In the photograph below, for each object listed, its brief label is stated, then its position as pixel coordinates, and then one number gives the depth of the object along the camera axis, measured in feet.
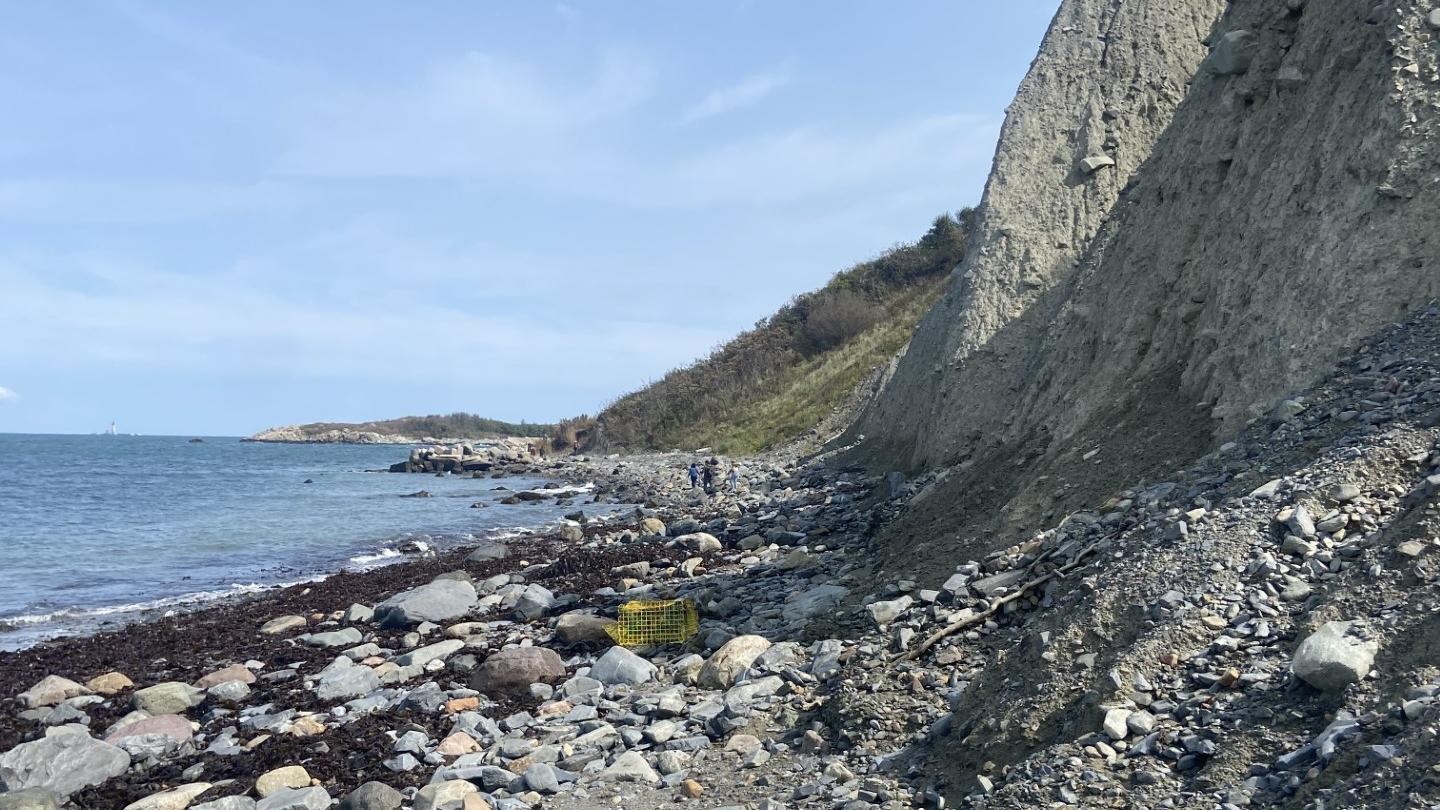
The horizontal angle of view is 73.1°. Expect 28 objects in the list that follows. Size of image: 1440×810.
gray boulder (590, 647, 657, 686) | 31.30
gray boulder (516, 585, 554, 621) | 44.98
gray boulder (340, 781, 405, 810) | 23.50
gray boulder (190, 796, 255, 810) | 24.73
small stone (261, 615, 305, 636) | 48.37
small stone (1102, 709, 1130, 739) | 16.11
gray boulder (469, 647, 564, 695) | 32.74
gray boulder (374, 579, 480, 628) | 46.37
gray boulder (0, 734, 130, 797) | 27.22
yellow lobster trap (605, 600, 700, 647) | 35.68
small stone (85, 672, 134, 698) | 39.58
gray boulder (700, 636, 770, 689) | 28.73
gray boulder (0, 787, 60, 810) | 24.22
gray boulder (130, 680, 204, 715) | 35.53
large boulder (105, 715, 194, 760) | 30.25
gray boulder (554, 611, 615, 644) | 37.47
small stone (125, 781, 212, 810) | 25.61
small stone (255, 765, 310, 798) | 26.02
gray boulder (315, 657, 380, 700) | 34.81
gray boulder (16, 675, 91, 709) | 38.06
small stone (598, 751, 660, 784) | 23.03
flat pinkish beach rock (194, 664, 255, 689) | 37.99
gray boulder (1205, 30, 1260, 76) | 36.22
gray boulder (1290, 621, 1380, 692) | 14.49
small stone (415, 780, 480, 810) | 22.80
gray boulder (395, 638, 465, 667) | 38.04
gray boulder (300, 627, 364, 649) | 43.50
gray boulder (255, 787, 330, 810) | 24.34
